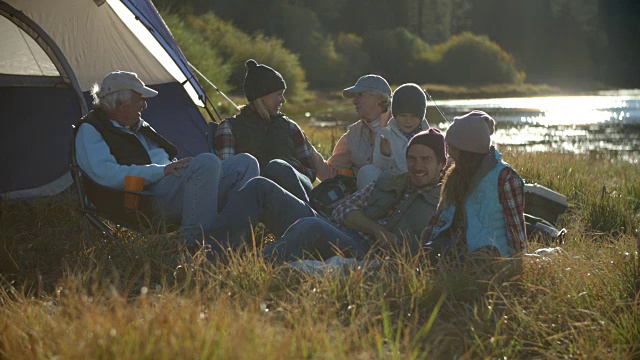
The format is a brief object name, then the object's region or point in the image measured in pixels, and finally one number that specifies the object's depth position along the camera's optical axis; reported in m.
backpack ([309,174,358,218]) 5.32
